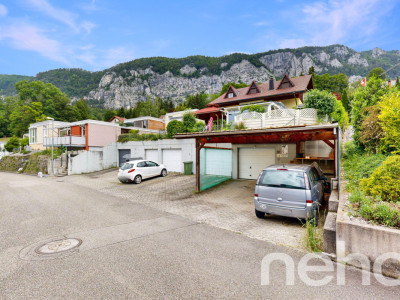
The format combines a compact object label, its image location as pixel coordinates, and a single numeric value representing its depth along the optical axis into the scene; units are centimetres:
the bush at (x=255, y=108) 1400
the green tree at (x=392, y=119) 654
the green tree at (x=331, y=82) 5581
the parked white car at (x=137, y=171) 1399
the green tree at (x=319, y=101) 1772
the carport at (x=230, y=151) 851
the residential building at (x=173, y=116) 3344
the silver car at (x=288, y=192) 554
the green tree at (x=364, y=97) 1056
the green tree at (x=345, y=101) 3761
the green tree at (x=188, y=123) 1933
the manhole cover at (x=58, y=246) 443
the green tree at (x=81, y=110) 5457
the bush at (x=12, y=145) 3541
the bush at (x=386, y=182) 462
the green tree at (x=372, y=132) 863
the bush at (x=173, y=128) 1903
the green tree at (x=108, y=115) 6219
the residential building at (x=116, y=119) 4840
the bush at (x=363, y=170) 636
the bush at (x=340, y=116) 2051
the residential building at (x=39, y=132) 2829
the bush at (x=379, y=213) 359
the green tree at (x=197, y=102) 5841
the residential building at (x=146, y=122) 3591
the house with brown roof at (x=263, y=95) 2158
